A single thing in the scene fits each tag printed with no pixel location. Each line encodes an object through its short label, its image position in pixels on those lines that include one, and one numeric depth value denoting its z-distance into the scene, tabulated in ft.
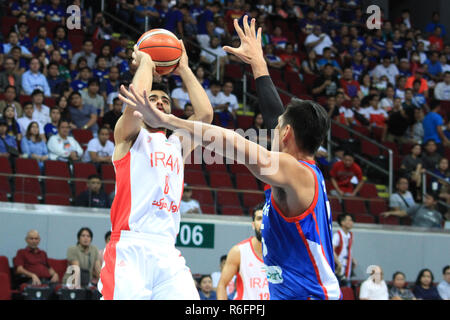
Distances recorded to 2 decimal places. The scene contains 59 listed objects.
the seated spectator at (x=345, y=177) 41.78
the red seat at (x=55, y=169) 34.83
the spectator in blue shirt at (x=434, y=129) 50.01
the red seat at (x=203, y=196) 36.76
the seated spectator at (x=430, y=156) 46.39
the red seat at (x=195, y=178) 38.52
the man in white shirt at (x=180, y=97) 42.86
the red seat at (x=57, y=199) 34.78
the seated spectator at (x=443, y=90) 57.09
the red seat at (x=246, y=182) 39.78
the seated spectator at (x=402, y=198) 41.96
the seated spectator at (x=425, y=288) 36.60
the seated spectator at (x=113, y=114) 38.80
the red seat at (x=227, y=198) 37.40
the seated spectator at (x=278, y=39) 56.08
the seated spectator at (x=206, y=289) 31.81
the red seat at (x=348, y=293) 34.73
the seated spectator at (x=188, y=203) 36.17
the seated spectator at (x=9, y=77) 39.29
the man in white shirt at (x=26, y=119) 36.24
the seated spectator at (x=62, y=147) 35.83
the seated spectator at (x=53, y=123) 36.73
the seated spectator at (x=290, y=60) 54.03
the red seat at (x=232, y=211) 37.85
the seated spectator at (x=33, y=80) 39.68
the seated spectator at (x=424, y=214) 41.93
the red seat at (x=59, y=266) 32.89
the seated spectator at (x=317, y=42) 57.41
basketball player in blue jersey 12.18
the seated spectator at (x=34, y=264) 31.10
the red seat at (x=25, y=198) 34.09
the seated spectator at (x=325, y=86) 50.49
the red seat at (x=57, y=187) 34.30
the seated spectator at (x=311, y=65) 54.70
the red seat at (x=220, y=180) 39.18
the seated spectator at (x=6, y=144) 34.53
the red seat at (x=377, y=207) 41.45
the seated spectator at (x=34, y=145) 35.27
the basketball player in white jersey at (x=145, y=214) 14.82
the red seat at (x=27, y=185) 33.65
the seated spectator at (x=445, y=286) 36.93
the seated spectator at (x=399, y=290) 36.06
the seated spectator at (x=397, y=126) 50.34
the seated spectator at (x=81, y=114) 39.06
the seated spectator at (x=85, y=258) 31.71
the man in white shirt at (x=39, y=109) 37.42
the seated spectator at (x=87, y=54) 43.80
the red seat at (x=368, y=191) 42.78
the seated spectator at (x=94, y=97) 40.22
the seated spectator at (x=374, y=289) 34.83
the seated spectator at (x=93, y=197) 34.37
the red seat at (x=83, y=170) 35.35
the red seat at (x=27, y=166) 34.47
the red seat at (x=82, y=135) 37.68
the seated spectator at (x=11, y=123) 35.35
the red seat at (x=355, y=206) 40.24
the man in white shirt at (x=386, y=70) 58.13
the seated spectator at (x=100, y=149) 36.45
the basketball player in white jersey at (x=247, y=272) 24.26
